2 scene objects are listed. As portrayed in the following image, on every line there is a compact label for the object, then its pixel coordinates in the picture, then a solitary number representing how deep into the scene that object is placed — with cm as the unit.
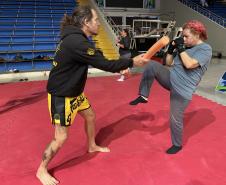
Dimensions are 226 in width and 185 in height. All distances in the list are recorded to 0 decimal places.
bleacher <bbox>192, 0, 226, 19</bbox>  1048
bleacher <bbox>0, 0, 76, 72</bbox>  637
